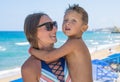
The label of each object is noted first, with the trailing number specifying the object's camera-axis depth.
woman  1.50
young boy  1.58
